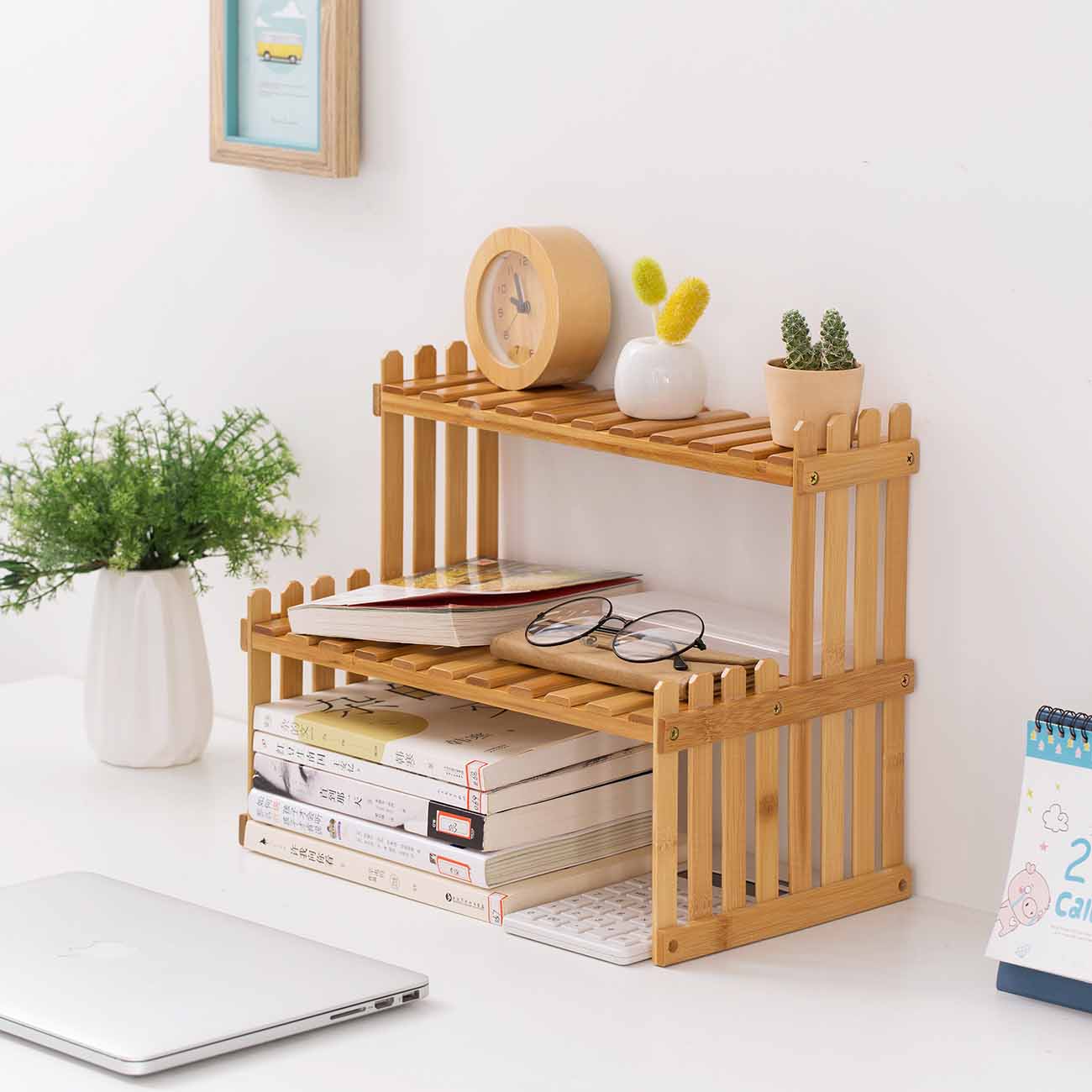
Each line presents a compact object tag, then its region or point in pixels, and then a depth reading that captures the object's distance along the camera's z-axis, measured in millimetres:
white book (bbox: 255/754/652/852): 3165
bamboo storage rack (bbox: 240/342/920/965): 3087
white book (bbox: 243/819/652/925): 3163
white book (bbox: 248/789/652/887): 3166
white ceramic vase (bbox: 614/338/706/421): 3213
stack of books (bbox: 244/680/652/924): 3165
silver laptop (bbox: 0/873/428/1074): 2889
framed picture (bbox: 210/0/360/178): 3505
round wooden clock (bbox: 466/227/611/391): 3306
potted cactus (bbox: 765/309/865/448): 3109
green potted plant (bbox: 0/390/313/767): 3470
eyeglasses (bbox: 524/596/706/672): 3157
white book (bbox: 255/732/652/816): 3159
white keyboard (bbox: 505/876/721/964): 3086
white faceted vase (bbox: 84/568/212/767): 3496
